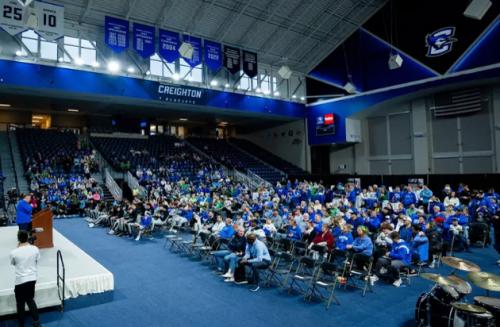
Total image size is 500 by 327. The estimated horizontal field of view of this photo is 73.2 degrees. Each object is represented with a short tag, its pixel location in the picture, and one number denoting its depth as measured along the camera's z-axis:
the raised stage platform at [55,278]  6.19
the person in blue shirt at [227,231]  9.56
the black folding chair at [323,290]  6.53
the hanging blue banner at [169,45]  19.78
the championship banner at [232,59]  22.73
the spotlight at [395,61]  18.22
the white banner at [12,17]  10.98
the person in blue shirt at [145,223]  12.98
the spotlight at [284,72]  23.12
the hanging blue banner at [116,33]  18.25
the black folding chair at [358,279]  7.02
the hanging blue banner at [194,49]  20.84
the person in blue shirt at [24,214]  9.32
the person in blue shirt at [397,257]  7.46
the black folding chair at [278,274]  7.40
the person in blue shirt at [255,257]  7.48
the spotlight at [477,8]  10.81
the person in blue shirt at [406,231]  9.25
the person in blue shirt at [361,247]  7.93
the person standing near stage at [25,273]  5.12
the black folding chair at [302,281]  6.98
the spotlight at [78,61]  19.07
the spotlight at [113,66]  20.03
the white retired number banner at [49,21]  12.41
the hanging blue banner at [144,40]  19.20
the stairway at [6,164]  18.22
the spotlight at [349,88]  23.41
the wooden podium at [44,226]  9.28
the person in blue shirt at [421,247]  8.27
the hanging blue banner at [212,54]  21.92
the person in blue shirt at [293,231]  10.48
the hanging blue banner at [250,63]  23.72
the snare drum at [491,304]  4.36
